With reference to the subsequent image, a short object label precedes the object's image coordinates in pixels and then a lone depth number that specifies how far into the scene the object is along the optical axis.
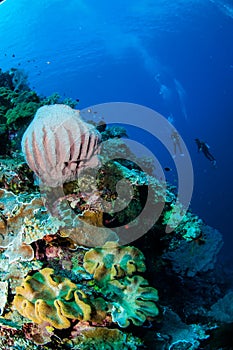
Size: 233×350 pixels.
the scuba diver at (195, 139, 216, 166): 9.98
